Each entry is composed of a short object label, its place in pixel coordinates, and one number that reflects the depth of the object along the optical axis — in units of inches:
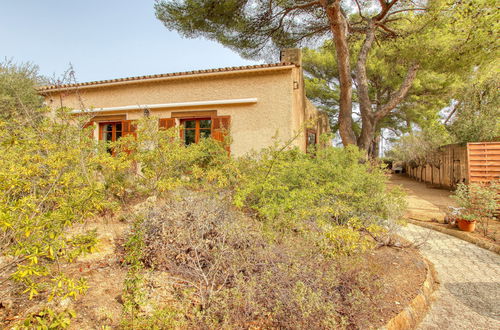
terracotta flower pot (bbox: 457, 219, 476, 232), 238.7
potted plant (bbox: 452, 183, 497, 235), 231.4
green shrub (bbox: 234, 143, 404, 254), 151.3
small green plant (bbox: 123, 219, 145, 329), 86.7
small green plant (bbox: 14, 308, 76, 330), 67.9
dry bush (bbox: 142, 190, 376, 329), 94.8
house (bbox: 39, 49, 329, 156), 332.5
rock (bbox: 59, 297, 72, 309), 94.2
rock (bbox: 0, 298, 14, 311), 94.9
